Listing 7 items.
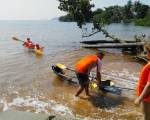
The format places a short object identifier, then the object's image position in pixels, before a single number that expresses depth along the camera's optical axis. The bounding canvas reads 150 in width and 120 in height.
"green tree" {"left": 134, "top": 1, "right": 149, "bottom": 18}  48.10
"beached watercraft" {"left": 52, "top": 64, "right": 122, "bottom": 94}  5.11
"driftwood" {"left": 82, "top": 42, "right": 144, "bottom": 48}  10.28
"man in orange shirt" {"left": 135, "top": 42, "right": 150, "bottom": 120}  2.11
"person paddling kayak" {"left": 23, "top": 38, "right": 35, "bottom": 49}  12.05
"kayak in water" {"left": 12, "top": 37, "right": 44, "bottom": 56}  11.15
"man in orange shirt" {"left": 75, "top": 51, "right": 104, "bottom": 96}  4.59
